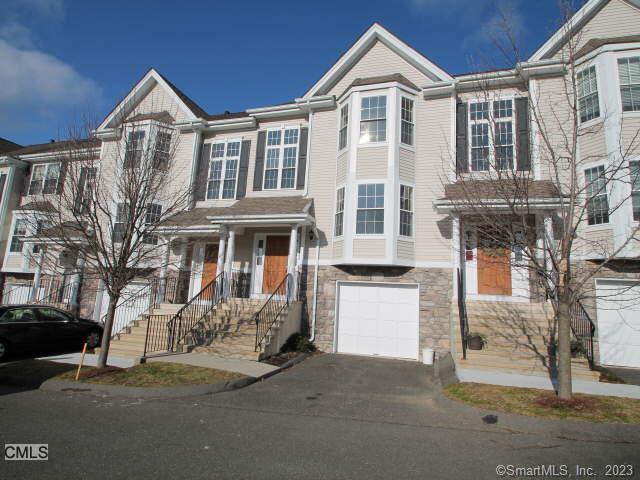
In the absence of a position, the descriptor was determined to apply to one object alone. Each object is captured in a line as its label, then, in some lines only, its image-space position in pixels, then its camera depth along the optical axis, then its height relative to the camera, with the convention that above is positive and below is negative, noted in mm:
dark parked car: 11180 -1212
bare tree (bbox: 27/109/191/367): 9109 +2245
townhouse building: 11305 +3684
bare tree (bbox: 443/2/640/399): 7211 +3155
